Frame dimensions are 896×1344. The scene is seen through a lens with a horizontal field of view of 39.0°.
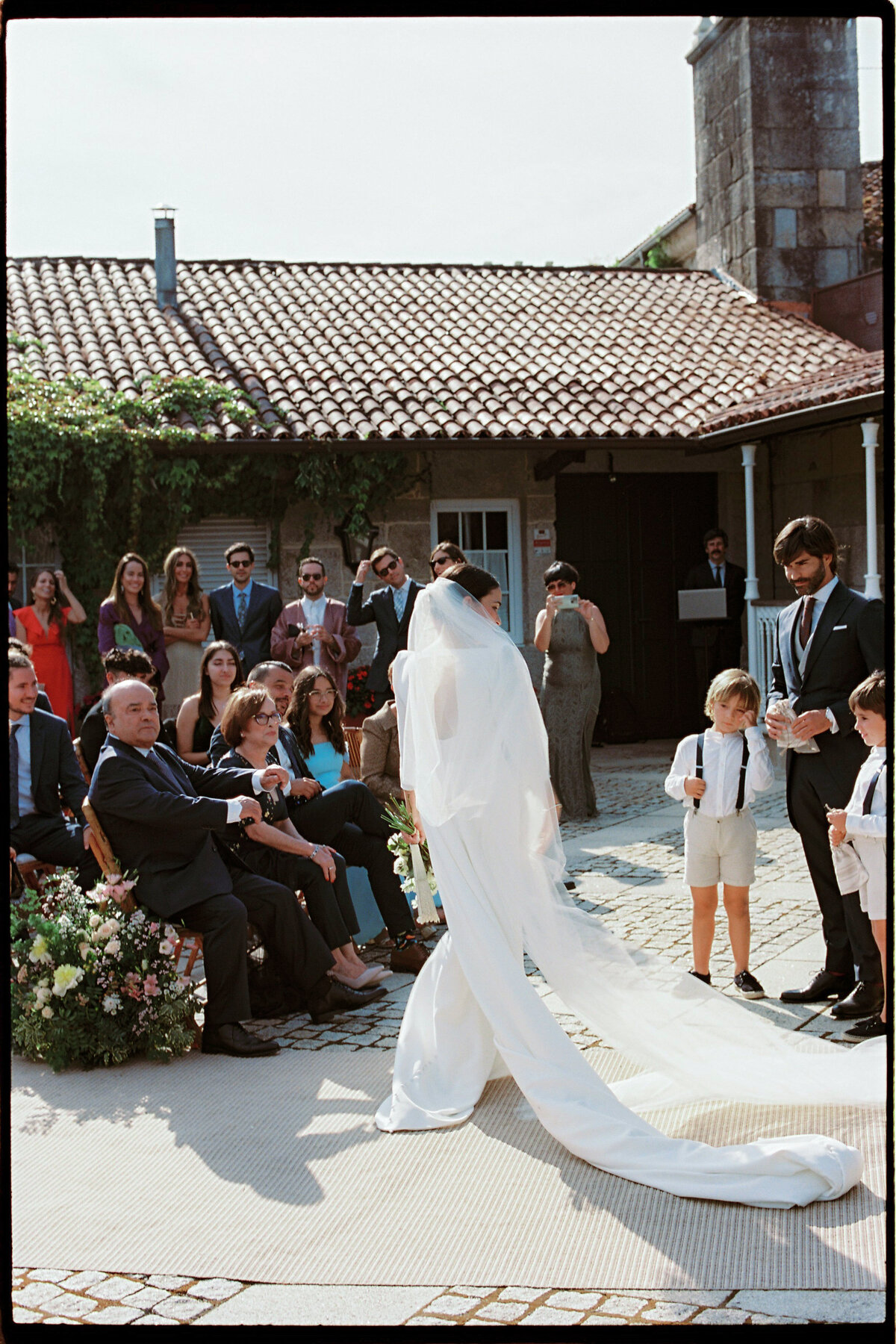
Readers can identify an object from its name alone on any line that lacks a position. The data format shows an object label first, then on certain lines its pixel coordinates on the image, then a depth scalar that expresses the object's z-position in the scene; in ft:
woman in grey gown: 30.30
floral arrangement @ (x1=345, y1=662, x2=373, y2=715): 35.76
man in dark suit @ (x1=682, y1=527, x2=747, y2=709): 43.93
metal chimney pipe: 51.01
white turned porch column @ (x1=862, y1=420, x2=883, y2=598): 36.52
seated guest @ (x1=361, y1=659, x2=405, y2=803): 22.71
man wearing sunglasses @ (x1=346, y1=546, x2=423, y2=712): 30.12
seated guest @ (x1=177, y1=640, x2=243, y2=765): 22.16
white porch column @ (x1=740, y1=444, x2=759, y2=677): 41.06
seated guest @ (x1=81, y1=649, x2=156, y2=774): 20.76
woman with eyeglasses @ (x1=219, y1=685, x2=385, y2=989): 18.17
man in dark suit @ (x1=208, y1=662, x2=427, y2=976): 19.72
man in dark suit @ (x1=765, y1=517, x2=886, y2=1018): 16.76
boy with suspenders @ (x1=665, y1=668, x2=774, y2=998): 17.46
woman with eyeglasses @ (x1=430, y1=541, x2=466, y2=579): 23.72
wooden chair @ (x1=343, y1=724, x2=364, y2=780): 25.26
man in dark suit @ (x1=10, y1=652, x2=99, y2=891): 20.07
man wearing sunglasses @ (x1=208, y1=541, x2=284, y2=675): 32.22
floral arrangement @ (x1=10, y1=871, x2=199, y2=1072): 15.69
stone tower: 52.80
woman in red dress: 33.58
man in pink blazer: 31.35
